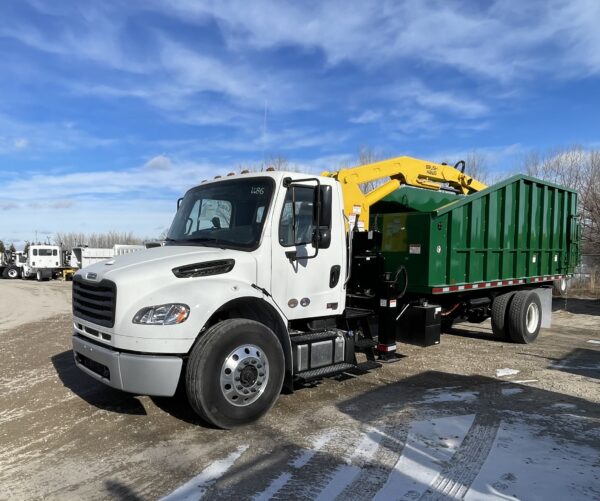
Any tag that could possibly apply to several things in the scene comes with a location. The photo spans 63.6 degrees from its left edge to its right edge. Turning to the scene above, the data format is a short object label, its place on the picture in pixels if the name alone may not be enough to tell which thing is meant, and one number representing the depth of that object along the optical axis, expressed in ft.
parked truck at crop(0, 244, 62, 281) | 116.98
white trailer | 109.29
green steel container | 24.11
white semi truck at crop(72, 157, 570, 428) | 13.96
